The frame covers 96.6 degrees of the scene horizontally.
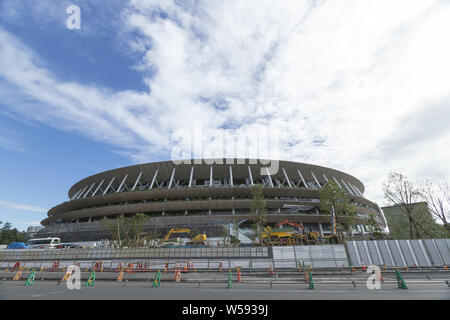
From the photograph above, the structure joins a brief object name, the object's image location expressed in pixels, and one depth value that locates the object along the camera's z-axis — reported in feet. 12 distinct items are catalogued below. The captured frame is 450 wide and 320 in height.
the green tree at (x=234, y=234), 96.04
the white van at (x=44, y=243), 113.96
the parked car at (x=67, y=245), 114.17
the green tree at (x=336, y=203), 95.25
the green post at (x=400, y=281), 32.28
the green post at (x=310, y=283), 34.35
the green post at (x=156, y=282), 39.29
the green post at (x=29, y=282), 40.93
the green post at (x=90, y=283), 39.96
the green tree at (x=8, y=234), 153.73
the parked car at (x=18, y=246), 114.50
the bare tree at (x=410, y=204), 84.48
